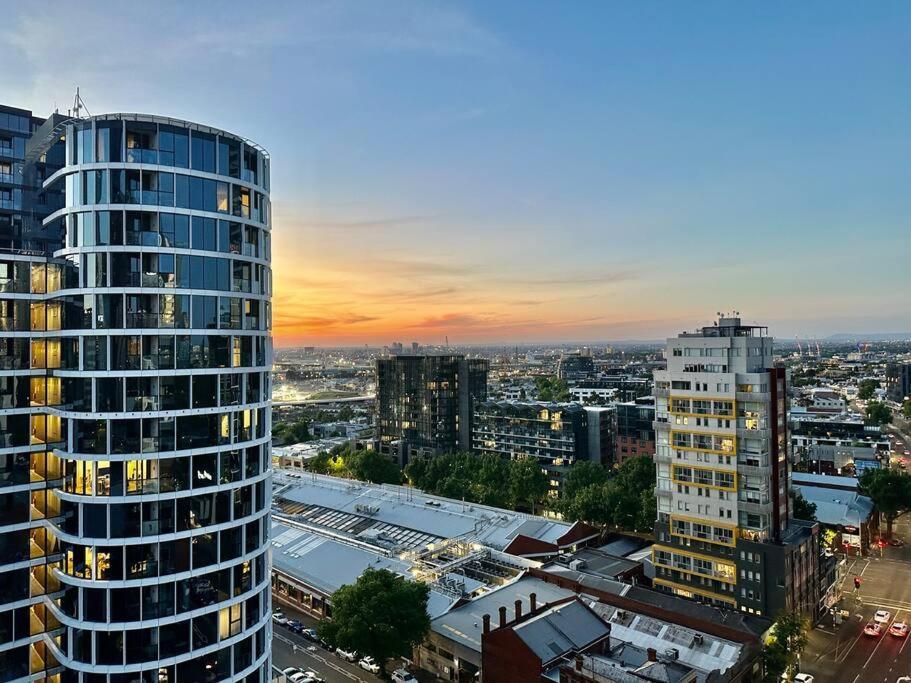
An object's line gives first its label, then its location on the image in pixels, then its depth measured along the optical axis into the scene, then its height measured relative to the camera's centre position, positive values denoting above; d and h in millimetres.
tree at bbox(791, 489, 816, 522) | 72875 -19607
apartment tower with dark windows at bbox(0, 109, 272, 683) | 29766 -3334
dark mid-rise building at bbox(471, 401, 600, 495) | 107625 -15614
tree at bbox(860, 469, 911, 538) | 76750 -18518
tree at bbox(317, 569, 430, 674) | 43906 -19186
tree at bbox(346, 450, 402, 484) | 106750 -20565
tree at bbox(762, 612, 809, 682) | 44312 -22342
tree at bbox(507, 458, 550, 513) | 91000 -19834
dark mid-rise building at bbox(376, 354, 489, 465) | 125000 -10697
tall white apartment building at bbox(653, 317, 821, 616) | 54906 -12944
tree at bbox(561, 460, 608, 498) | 89625 -19077
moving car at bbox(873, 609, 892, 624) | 56456 -25097
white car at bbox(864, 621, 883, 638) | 54594 -25325
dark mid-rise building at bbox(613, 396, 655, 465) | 111250 -15370
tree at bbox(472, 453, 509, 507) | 87812 -20164
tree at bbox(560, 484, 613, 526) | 78062 -20345
